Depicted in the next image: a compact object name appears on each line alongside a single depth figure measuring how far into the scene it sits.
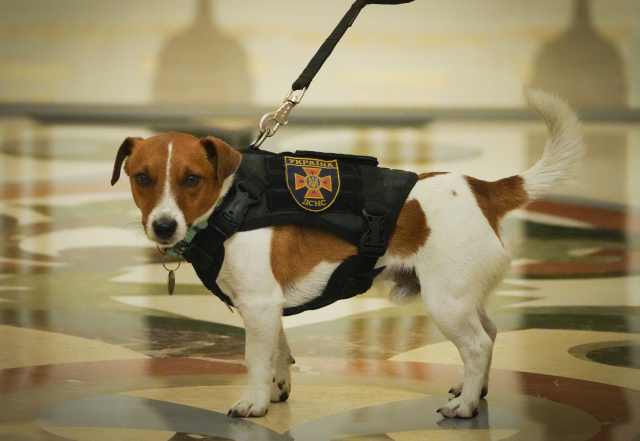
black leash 6.43
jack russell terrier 5.48
